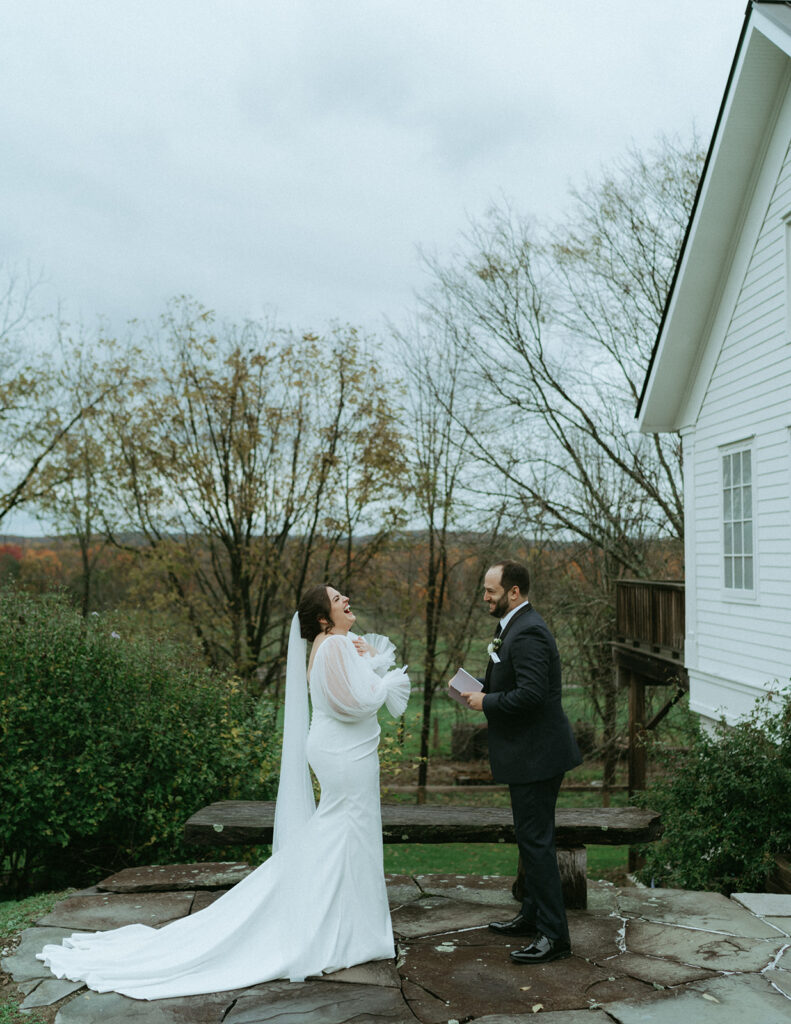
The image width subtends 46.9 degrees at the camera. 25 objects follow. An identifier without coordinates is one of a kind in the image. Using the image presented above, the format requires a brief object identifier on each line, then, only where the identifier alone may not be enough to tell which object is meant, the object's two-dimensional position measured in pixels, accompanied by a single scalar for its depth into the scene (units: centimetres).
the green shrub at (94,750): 782
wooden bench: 584
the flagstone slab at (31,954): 488
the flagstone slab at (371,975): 465
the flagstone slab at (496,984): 437
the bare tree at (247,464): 1823
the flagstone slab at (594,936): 505
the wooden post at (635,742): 1581
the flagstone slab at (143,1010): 429
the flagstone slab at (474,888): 604
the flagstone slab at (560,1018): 418
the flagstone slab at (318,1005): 423
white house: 1069
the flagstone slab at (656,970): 465
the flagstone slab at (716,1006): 417
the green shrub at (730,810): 720
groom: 491
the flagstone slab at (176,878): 638
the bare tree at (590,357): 2242
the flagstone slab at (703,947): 488
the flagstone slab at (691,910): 545
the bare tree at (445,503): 2311
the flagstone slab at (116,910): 564
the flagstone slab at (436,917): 550
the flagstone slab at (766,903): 567
